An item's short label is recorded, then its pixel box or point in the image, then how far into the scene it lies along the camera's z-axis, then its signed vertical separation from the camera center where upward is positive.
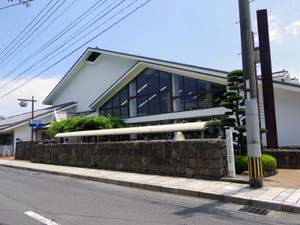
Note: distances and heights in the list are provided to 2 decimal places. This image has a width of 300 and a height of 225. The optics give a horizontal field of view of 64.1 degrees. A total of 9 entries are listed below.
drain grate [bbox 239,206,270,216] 5.68 -1.79
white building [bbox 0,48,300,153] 13.19 +3.51
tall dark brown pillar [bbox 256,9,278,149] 11.66 +2.98
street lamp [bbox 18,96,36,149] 23.41 +4.04
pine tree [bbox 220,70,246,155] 10.42 +1.42
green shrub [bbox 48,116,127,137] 18.51 +1.36
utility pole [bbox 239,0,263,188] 7.42 +1.06
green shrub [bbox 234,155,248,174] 9.13 -1.03
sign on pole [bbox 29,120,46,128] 21.37 +1.62
